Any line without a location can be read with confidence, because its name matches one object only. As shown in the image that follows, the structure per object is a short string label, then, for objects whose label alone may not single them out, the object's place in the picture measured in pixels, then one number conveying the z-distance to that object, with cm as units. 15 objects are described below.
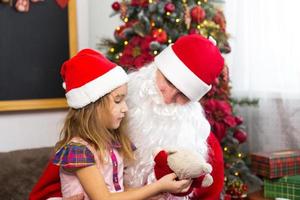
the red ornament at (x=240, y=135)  230
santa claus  156
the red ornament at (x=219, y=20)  232
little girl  134
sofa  196
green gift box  195
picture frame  240
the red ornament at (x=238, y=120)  228
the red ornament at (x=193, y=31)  218
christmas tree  214
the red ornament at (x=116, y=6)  233
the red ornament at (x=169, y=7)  211
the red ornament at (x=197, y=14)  218
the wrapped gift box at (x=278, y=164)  204
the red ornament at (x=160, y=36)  209
